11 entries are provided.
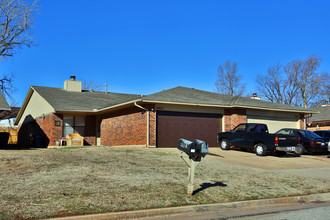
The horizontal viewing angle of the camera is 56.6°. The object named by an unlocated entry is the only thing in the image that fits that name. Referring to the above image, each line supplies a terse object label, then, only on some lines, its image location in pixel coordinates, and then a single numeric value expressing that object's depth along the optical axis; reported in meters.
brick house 19.17
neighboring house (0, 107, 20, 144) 34.69
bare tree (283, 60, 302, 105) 46.03
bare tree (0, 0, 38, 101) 25.34
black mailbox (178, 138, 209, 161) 6.84
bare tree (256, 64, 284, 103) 49.19
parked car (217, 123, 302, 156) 16.19
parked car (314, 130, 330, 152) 21.40
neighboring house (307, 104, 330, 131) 38.44
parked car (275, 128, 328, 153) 18.00
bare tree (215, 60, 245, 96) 47.88
